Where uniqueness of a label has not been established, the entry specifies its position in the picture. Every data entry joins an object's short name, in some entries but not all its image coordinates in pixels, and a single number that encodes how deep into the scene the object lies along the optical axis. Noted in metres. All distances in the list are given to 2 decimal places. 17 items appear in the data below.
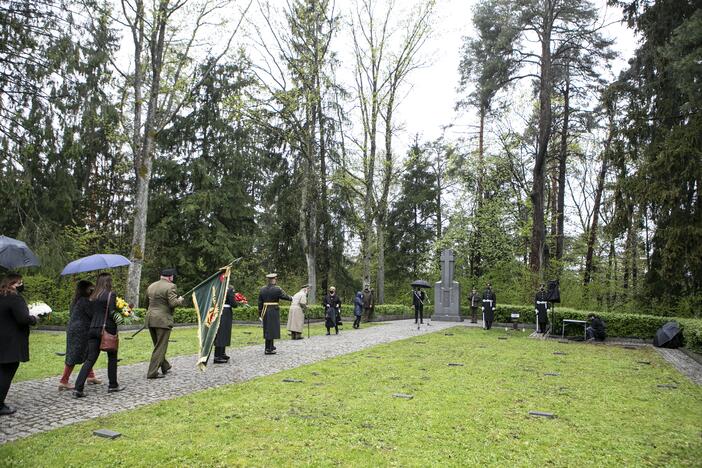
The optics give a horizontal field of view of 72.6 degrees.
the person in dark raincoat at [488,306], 19.00
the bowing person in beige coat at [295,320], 14.00
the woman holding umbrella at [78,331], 7.09
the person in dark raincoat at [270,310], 11.03
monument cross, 24.20
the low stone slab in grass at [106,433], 4.86
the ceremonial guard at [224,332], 9.76
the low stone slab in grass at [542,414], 5.91
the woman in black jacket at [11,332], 5.59
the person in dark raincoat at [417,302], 20.80
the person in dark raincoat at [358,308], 19.17
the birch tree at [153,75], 18.70
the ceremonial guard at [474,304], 22.72
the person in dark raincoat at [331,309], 16.25
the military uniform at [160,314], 7.90
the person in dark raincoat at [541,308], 16.55
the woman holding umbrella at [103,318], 6.89
